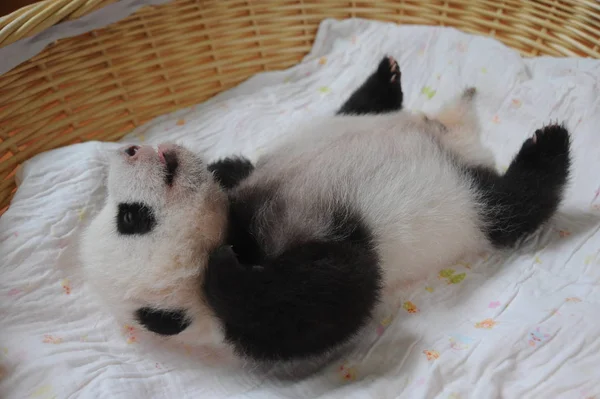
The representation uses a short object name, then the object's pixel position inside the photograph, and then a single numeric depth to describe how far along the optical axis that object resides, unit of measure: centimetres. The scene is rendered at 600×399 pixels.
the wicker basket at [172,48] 74
